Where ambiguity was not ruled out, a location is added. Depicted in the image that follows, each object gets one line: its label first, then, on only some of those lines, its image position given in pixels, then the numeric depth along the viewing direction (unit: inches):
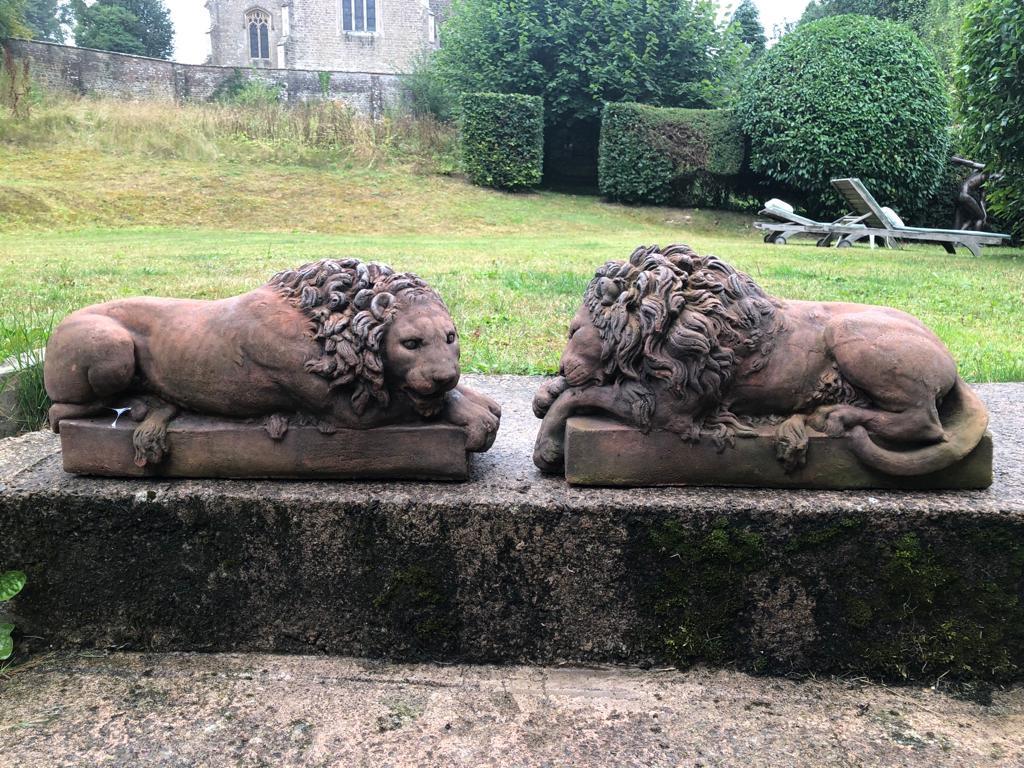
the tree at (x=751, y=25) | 1159.6
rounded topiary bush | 568.4
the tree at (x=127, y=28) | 1358.3
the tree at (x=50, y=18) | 1536.7
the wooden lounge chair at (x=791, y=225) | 500.7
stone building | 1310.3
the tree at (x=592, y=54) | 698.2
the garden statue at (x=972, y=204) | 592.4
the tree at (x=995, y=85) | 343.6
